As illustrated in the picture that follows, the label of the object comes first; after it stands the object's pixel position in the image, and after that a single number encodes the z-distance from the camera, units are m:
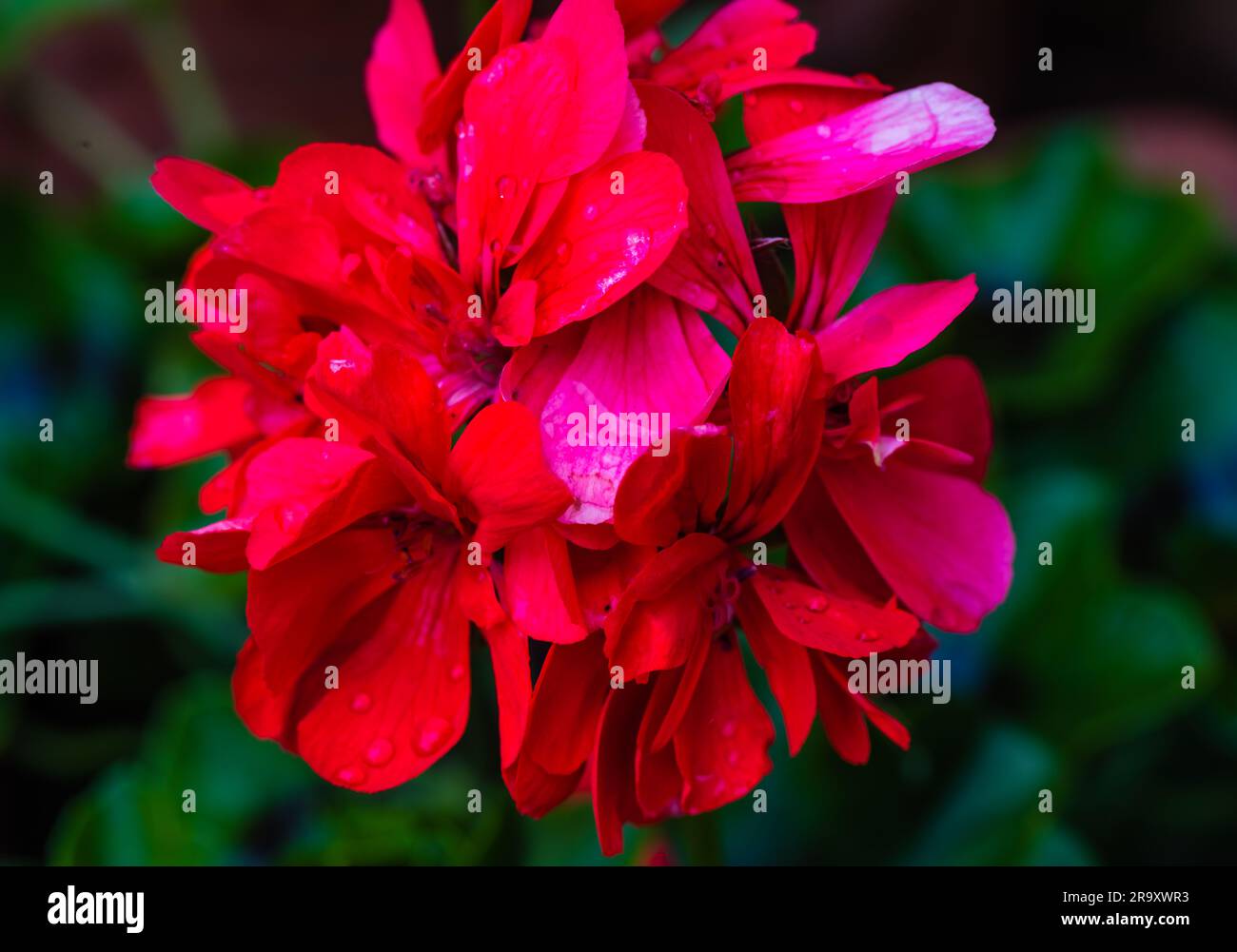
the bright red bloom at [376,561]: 0.22
